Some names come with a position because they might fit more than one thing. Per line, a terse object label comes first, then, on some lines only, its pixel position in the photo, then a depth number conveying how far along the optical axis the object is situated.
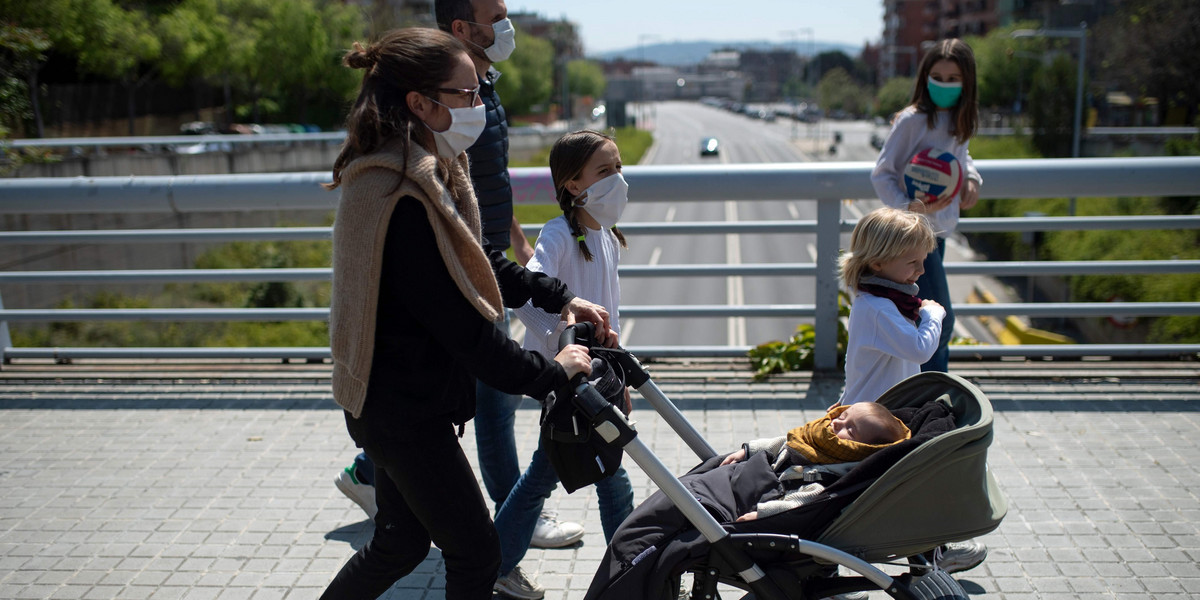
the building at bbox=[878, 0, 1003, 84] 110.31
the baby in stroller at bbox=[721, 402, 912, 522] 2.53
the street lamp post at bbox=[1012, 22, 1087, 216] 29.72
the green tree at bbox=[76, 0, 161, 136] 38.56
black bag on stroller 2.44
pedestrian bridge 3.68
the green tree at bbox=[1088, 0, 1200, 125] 38.22
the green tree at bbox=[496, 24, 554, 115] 88.94
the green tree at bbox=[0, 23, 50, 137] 13.52
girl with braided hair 3.16
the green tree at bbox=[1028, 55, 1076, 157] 39.72
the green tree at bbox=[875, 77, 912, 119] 62.28
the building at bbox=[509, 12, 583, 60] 127.25
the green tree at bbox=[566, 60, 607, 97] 117.81
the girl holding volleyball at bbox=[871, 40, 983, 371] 4.15
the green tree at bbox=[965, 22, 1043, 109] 49.25
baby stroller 2.38
